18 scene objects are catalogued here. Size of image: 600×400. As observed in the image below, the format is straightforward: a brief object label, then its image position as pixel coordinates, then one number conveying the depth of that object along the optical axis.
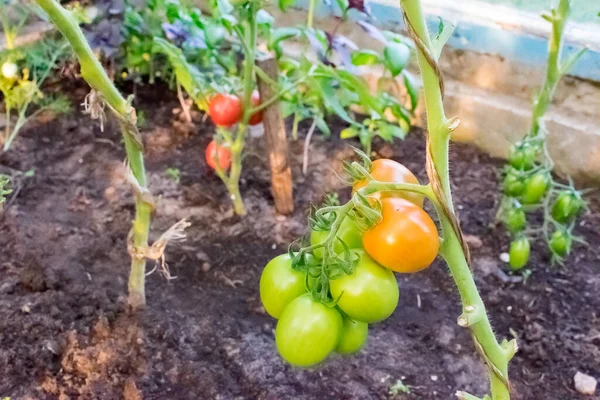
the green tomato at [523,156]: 1.21
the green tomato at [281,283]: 0.65
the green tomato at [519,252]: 1.23
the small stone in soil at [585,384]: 1.07
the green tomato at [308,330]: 0.61
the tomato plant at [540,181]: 1.17
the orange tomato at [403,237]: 0.54
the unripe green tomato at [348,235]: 0.61
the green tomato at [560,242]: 1.22
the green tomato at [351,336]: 0.67
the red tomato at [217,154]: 1.37
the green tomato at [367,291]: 0.58
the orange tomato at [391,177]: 0.59
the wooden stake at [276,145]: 1.26
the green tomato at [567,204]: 1.17
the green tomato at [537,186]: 1.18
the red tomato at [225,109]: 1.26
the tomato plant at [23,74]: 1.59
